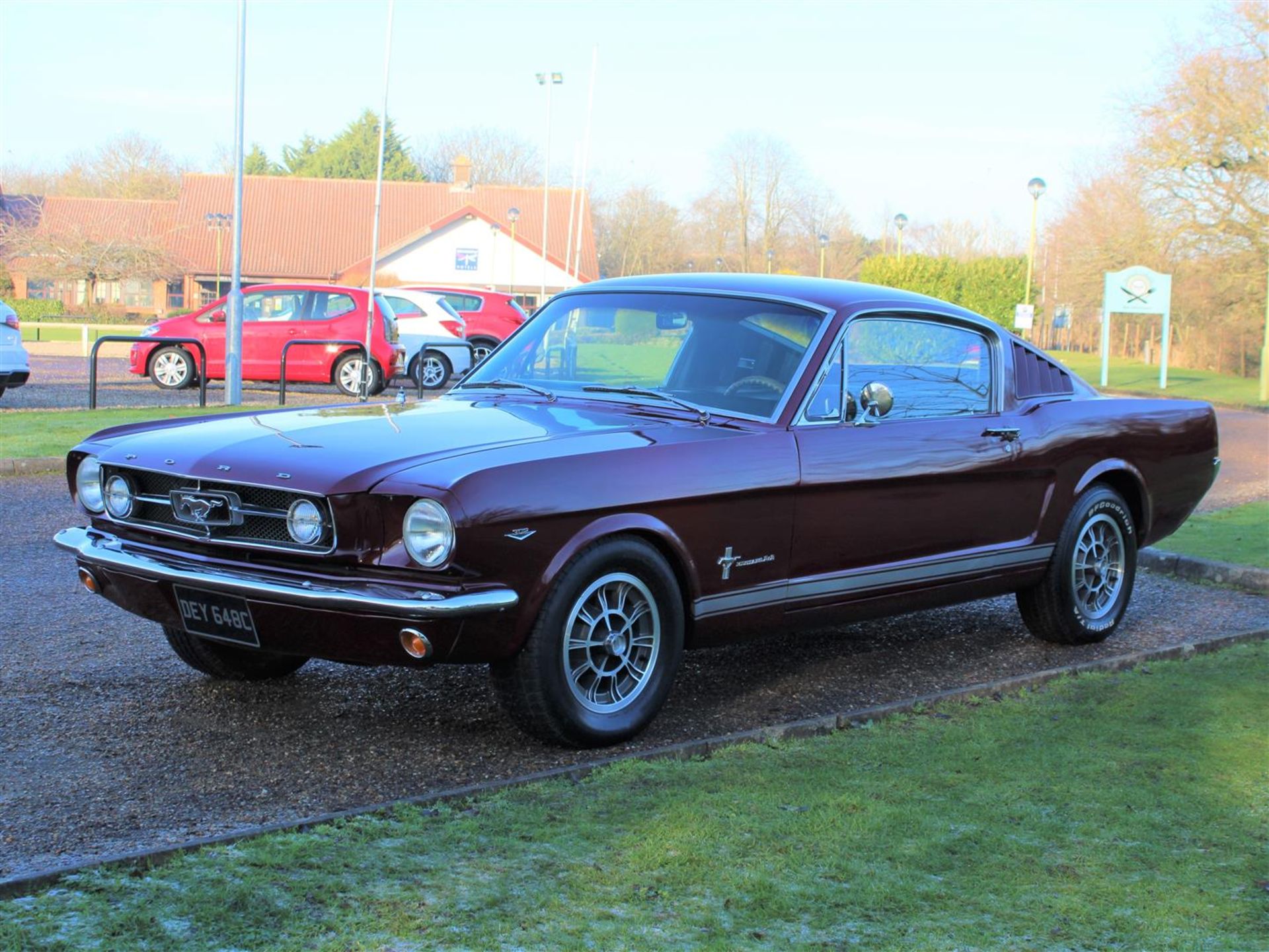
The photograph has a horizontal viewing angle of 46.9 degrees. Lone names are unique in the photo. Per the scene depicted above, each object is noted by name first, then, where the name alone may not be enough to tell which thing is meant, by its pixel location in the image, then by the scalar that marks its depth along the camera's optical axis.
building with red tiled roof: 69.75
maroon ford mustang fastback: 4.48
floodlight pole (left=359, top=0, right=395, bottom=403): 18.09
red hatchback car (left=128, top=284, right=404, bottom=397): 21.70
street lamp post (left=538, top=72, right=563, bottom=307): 56.34
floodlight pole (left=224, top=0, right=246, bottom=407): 18.48
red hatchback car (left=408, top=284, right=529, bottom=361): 29.75
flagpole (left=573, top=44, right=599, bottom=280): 60.35
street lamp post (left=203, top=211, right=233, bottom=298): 57.89
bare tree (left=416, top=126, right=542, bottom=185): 97.50
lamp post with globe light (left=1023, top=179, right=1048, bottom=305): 42.00
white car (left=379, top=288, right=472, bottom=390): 24.02
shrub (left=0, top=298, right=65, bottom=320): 61.97
